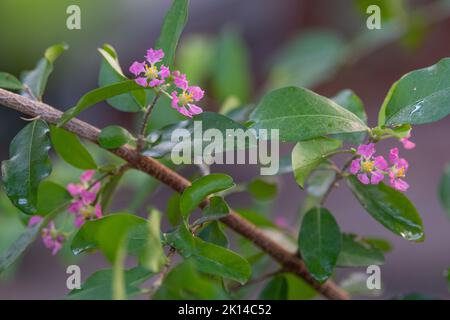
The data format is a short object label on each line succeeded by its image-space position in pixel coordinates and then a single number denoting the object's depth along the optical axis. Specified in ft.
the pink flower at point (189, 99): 1.62
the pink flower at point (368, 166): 1.62
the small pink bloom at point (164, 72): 1.60
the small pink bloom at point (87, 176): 1.77
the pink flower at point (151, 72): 1.60
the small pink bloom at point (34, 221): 1.81
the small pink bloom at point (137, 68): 1.60
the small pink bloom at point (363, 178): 1.62
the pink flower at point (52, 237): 1.79
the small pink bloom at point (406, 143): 1.67
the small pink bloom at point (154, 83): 1.60
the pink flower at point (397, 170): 1.63
